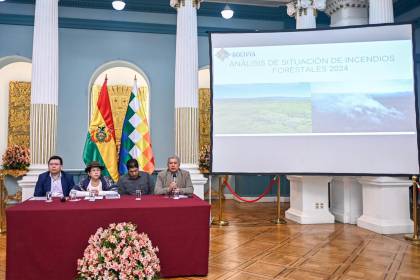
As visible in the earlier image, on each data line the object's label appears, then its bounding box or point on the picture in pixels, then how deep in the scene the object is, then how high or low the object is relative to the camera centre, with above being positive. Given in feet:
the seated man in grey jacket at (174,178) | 16.57 -1.01
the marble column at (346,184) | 22.88 -1.80
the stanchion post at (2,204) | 20.26 -2.56
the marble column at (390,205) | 20.12 -2.71
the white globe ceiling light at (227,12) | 27.71 +10.14
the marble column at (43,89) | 20.89 +3.61
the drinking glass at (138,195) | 14.16 -1.46
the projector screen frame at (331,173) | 18.02 +2.46
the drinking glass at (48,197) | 13.24 -1.41
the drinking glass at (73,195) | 13.90 -1.41
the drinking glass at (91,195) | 13.42 -1.39
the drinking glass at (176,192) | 14.93 -1.42
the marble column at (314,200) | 23.00 -2.73
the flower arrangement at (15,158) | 26.61 -0.13
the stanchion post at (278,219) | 23.12 -3.90
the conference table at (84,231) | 11.48 -2.35
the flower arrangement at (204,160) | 29.45 -0.40
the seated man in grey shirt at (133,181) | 17.12 -1.15
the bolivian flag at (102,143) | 22.63 +0.73
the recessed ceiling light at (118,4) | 26.46 +10.30
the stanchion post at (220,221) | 22.46 -3.89
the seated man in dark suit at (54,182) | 15.58 -1.05
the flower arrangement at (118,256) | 10.27 -2.71
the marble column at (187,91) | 22.56 +3.70
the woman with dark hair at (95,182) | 15.33 -1.07
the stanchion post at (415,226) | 18.12 -3.47
